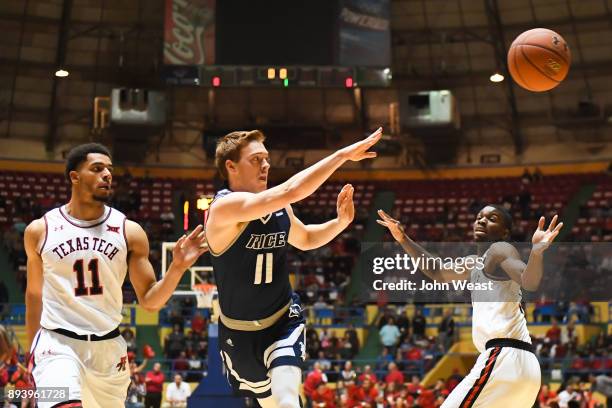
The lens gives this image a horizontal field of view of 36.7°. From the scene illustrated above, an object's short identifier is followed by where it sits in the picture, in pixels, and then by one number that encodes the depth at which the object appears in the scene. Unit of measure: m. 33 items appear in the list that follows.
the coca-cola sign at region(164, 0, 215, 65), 22.83
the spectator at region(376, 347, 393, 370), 20.08
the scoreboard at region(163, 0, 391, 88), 22.27
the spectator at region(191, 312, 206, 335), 20.88
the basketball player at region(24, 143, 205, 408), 5.55
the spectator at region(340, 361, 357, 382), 18.47
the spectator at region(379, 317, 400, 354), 20.84
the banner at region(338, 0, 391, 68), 22.39
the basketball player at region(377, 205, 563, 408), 6.12
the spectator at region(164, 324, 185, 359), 20.23
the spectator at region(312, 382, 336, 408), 16.94
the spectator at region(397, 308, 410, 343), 21.28
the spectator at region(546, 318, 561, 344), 20.19
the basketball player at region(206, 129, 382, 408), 5.60
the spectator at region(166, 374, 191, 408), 17.39
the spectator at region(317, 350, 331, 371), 19.01
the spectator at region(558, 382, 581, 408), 16.69
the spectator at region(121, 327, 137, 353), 19.49
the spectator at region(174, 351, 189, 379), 19.51
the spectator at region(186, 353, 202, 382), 19.30
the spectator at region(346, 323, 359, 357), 20.64
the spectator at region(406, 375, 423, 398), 17.25
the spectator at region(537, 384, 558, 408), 16.53
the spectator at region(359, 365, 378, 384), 17.60
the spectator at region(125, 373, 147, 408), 17.23
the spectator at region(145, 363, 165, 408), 17.23
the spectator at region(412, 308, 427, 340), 21.30
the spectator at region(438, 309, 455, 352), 20.70
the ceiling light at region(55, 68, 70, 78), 27.94
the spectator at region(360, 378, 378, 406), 17.02
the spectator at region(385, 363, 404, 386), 17.92
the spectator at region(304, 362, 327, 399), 17.31
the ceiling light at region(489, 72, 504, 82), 28.62
